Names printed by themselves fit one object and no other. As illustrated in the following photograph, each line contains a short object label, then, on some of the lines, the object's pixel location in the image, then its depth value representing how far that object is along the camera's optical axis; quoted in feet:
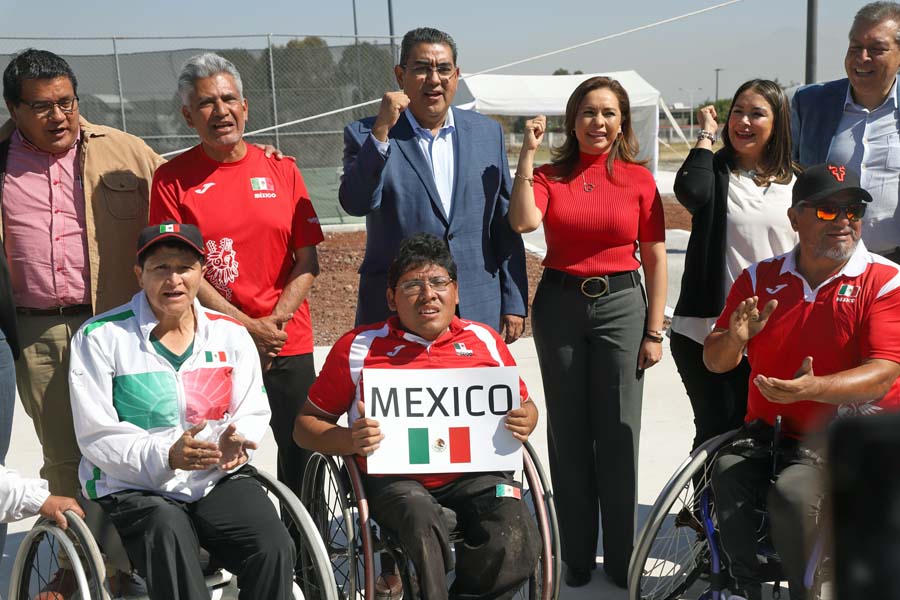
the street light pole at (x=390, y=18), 89.85
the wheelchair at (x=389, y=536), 8.31
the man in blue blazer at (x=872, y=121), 11.01
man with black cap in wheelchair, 8.61
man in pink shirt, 10.23
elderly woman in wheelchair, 8.41
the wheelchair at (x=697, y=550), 8.66
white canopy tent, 65.46
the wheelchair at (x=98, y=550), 7.72
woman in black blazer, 10.58
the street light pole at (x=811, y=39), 31.32
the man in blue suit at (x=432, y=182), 10.53
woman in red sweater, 10.61
